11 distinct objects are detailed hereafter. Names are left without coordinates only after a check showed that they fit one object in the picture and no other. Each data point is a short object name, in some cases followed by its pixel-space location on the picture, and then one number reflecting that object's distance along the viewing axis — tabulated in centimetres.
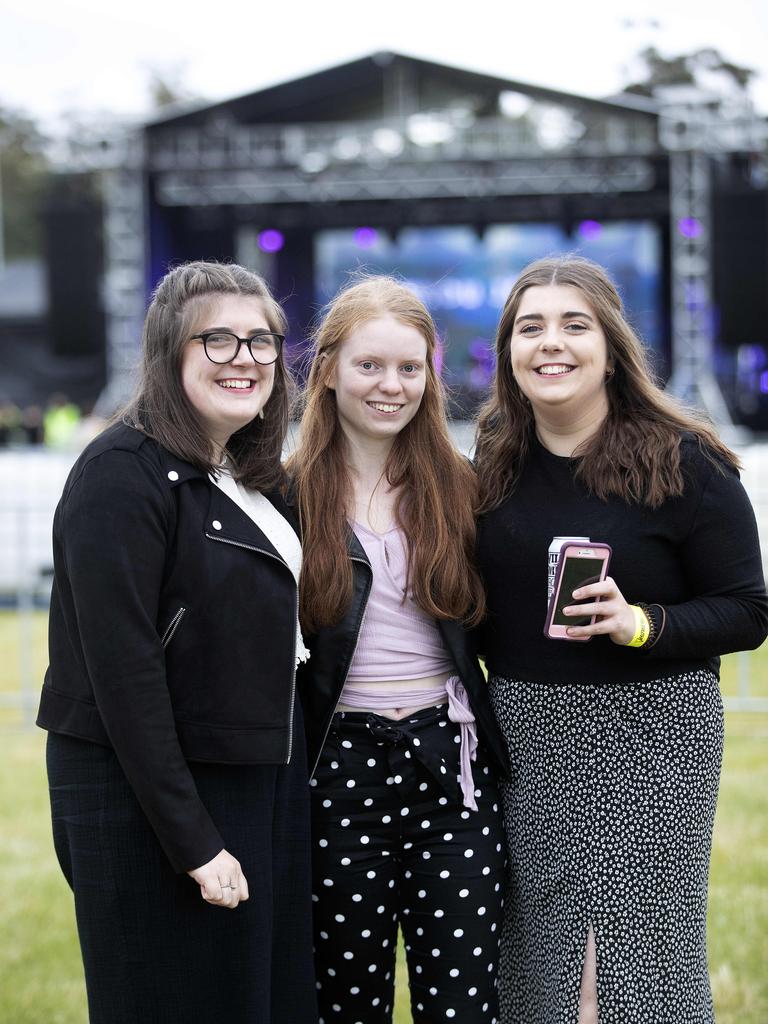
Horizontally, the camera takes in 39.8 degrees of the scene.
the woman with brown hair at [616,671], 220
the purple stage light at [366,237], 1518
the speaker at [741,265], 1323
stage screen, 1515
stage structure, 1352
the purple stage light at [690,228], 1362
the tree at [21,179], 3722
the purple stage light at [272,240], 1573
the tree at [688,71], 1739
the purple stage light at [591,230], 1501
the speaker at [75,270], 1472
